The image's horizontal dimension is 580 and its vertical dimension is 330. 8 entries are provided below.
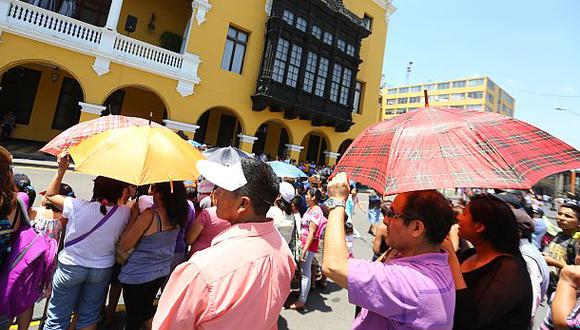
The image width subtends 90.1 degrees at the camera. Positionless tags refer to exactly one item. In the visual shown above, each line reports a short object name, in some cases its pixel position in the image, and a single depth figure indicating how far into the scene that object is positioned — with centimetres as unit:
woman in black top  150
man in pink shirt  120
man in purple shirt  127
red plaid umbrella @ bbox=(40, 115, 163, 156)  275
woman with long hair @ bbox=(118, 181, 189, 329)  250
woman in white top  239
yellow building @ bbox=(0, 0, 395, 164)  1066
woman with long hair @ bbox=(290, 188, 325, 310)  422
